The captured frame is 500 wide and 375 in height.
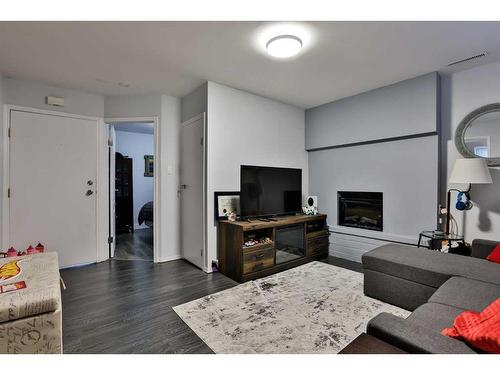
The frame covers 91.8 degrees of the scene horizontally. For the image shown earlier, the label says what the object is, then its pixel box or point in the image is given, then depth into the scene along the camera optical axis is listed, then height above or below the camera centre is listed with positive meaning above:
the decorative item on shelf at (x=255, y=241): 2.84 -0.70
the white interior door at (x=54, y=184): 2.95 -0.01
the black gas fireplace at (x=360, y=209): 3.40 -0.37
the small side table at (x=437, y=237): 2.55 -0.57
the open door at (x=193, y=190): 3.12 -0.08
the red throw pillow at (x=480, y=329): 0.92 -0.60
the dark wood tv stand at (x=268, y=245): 2.77 -0.78
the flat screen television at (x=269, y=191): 3.13 -0.10
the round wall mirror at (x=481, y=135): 2.55 +0.54
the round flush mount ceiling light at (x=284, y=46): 2.02 +1.18
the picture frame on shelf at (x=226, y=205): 3.04 -0.26
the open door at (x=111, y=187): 3.63 -0.05
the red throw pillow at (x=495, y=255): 2.05 -0.61
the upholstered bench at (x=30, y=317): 1.26 -0.71
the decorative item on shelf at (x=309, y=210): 3.77 -0.41
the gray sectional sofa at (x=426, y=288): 1.01 -0.69
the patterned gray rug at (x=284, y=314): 1.65 -1.09
